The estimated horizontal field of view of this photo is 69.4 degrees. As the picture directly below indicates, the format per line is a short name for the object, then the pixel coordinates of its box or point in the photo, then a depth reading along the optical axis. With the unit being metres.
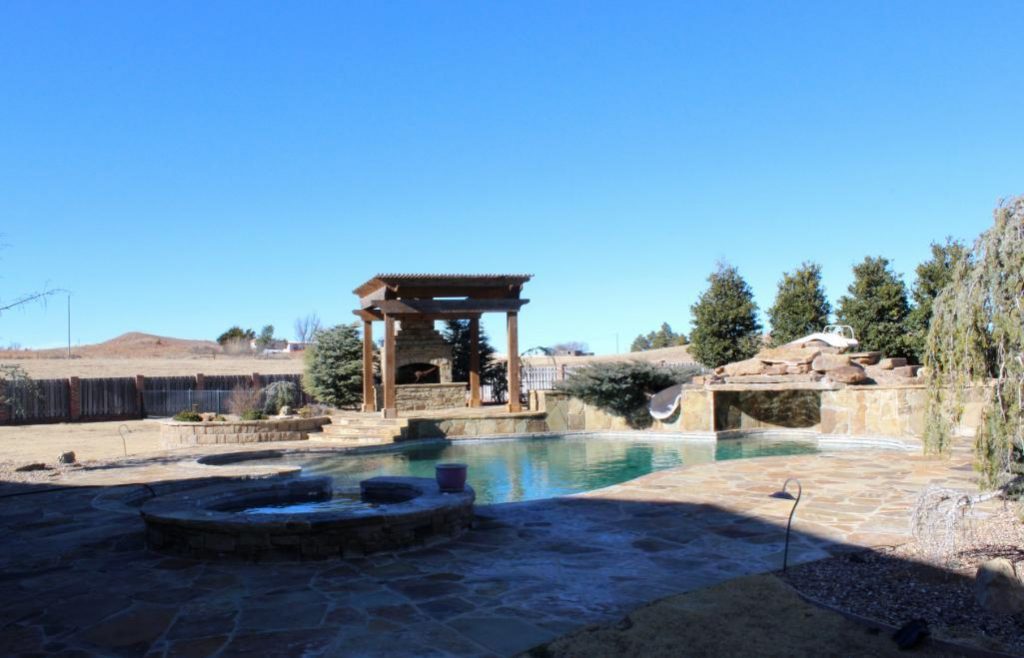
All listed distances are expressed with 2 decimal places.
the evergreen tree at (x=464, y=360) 24.50
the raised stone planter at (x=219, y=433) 15.99
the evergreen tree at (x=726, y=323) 23.47
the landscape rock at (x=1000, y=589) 3.94
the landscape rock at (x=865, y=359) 17.09
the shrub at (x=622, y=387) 18.00
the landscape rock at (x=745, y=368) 17.08
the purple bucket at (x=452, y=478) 6.89
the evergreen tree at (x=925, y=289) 21.20
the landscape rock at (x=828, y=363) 16.11
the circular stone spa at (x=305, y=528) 5.54
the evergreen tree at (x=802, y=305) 23.70
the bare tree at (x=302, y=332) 68.50
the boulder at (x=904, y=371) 16.11
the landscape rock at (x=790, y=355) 16.83
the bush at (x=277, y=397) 20.97
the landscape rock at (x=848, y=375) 15.62
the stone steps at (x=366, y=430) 16.58
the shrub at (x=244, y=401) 20.38
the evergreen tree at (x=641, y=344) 68.46
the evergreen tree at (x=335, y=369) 23.14
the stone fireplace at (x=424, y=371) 20.30
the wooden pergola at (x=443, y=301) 18.31
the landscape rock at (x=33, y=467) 11.85
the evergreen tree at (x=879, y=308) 22.25
